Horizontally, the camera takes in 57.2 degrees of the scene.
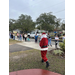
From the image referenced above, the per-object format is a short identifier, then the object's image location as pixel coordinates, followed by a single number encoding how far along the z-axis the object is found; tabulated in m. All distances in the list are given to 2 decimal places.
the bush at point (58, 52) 4.91
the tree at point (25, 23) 40.09
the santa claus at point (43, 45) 3.41
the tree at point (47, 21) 32.24
